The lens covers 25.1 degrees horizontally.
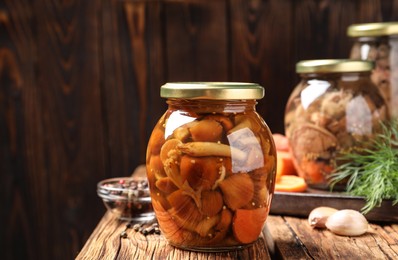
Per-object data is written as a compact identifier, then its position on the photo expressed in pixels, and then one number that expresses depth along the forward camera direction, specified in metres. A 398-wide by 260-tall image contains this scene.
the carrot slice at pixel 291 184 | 0.86
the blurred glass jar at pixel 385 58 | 0.95
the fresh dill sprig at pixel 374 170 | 0.81
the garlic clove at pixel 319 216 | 0.79
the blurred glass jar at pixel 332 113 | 0.87
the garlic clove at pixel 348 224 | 0.77
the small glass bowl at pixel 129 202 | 0.82
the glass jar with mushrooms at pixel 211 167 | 0.71
